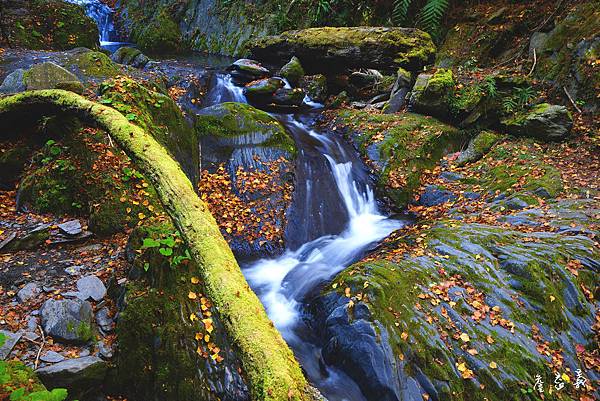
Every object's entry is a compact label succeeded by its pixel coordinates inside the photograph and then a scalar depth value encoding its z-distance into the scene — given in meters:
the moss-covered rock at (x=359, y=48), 10.27
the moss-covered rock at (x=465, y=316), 3.52
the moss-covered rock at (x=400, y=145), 7.75
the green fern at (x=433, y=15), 11.14
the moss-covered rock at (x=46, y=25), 10.03
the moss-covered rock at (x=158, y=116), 5.38
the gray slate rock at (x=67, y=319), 3.21
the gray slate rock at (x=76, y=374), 2.84
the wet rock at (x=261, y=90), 10.13
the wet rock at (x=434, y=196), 7.20
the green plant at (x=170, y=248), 3.46
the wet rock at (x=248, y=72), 11.18
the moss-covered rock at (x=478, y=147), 8.00
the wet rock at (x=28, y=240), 4.12
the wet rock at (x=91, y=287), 3.67
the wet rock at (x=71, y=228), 4.43
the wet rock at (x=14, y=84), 5.46
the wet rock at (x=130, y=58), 11.67
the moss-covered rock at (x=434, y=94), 8.81
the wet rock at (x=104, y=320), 3.47
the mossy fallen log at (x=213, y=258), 1.61
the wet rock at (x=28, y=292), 3.49
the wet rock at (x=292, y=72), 10.99
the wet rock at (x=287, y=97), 10.23
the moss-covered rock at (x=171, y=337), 3.25
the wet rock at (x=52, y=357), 2.97
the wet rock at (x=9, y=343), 2.84
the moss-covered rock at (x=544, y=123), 7.61
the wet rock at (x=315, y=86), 10.91
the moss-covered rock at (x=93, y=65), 7.17
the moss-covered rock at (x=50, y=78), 5.30
